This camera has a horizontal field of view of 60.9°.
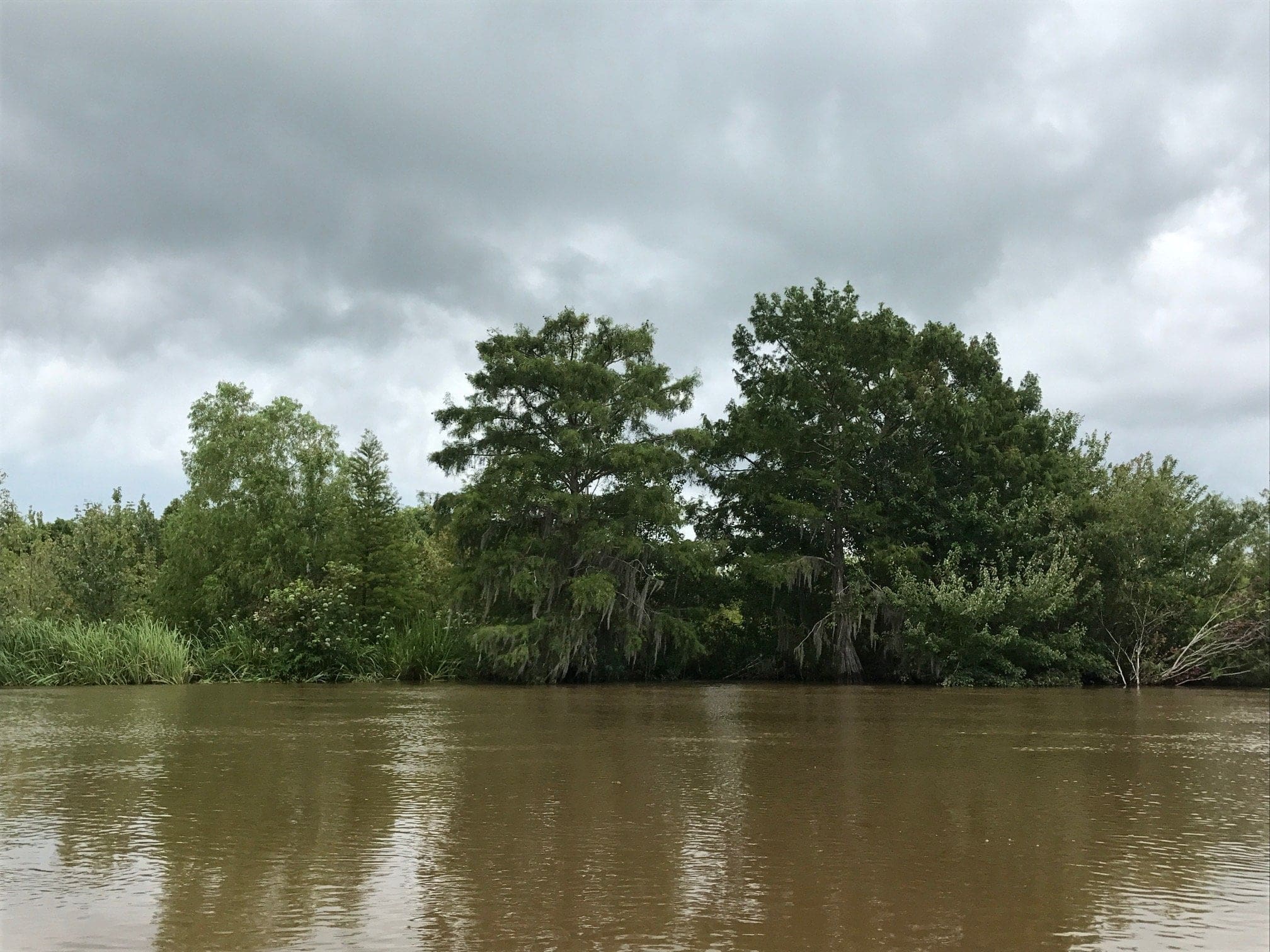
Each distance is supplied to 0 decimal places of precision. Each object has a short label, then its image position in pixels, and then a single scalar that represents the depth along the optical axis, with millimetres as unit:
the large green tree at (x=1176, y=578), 26234
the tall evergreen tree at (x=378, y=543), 31188
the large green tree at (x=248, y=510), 35094
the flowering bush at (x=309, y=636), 26781
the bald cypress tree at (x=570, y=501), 26859
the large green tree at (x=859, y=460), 27656
